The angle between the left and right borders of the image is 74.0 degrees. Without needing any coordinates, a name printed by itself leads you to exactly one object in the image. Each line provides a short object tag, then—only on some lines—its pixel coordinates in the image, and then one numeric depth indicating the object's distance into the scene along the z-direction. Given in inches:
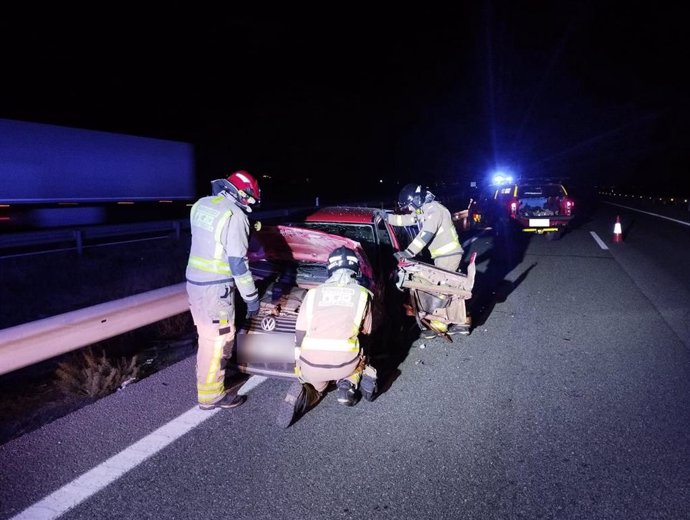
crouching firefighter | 139.2
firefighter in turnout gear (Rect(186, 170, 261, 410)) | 144.1
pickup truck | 540.2
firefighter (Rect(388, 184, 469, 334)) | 219.6
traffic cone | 550.0
